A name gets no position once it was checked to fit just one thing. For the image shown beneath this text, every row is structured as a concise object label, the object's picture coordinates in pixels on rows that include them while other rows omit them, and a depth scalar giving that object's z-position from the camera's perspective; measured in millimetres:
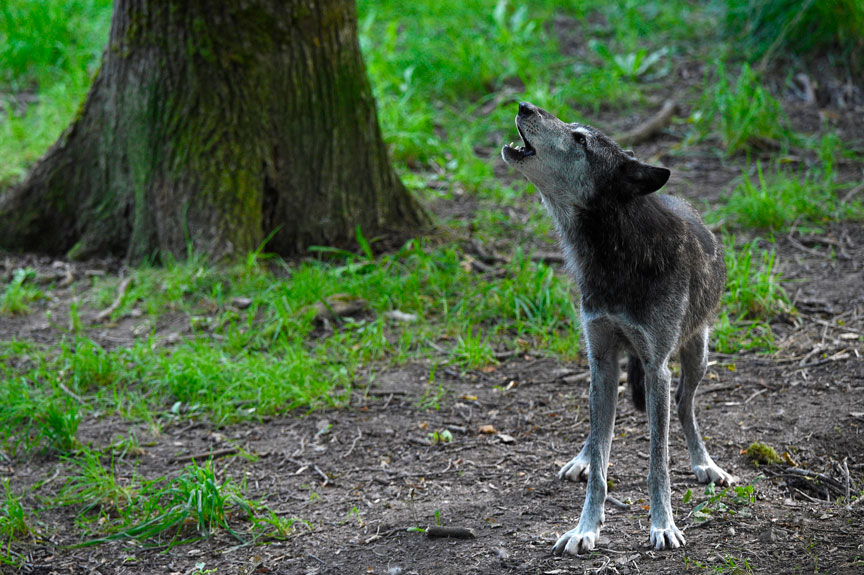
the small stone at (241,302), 12391
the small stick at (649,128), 17234
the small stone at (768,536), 7008
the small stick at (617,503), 8008
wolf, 7398
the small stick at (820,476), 8062
